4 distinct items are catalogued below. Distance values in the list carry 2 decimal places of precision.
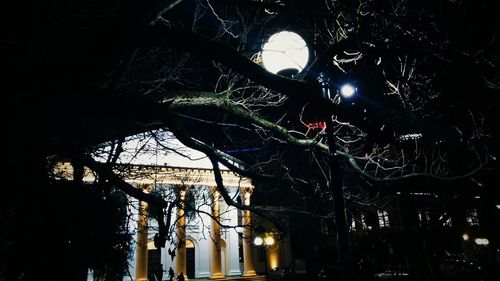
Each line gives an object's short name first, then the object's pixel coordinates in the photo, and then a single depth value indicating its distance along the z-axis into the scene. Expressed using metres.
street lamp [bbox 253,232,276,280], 21.53
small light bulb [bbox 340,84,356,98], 5.67
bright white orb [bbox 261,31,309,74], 4.13
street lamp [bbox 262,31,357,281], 4.16
